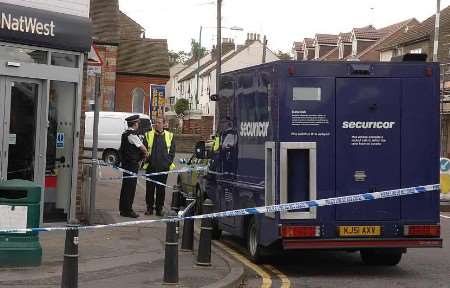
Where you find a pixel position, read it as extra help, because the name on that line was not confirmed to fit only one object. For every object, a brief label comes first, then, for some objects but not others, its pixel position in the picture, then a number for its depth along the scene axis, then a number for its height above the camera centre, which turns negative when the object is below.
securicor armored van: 8.98 +0.21
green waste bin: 8.70 -0.81
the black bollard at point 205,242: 9.19 -1.08
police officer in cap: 13.79 -0.01
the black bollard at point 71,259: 7.15 -1.04
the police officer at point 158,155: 14.36 +0.07
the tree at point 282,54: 83.75 +13.24
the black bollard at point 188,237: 10.48 -1.16
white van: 32.38 +1.06
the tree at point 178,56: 139.12 +20.51
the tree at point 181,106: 70.00 +5.23
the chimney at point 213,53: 89.31 +13.61
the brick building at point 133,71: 46.78 +5.91
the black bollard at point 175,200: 10.97 -0.64
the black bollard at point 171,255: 8.03 -1.10
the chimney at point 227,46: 83.69 +13.64
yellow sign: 18.95 -0.30
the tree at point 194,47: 122.44 +20.90
